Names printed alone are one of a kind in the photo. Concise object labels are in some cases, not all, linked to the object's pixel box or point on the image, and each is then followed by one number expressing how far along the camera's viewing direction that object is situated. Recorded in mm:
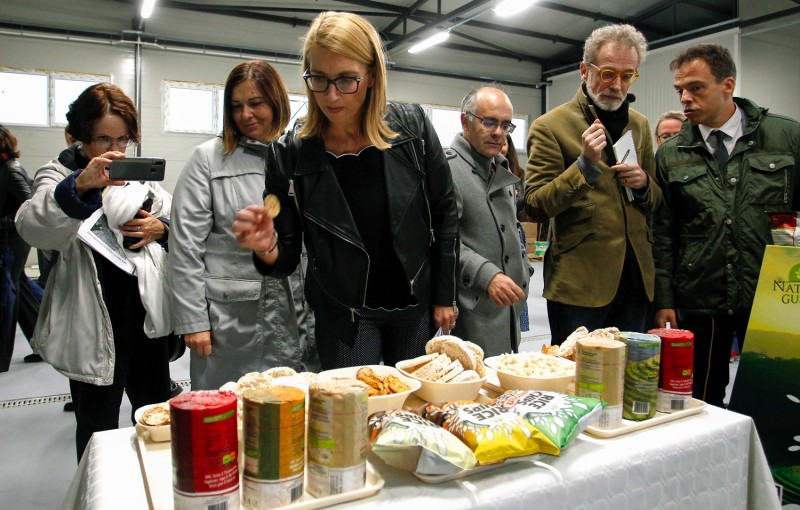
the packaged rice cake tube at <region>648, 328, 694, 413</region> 1135
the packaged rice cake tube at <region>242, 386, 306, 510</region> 755
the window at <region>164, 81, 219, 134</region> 8766
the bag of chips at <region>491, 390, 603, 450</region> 953
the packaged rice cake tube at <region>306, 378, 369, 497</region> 800
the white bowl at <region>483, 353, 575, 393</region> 1197
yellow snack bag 888
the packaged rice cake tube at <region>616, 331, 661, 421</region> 1095
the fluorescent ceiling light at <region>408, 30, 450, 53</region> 8852
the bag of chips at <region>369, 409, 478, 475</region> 849
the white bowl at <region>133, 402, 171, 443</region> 1016
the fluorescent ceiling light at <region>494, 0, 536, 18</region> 7523
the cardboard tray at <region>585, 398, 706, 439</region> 1064
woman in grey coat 1812
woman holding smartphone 1655
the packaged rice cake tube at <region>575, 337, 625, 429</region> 1072
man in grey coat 2113
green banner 1878
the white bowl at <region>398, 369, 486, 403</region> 1155
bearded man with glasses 1989
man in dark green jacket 2016
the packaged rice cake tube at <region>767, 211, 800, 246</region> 1862
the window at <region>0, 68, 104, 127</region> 7758
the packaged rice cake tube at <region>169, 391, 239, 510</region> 716
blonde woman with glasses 1454
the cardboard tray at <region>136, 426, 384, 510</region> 811
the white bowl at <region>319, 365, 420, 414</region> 1056
